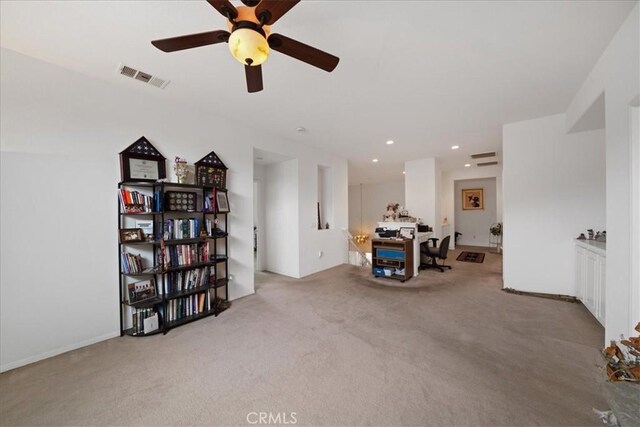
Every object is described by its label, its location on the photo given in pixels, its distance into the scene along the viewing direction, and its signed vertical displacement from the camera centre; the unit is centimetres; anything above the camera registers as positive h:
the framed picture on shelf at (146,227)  266 -16
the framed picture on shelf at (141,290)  254 -87
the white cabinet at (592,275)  253 -84
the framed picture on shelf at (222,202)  323 +14
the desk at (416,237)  477 -62
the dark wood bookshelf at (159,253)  254 -48
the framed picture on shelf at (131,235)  248 -24
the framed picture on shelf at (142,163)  256 +58
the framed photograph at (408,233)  469 -48
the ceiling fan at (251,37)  126 +107
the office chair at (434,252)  490 -94
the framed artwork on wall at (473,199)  798 +33
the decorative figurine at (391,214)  570 -11
